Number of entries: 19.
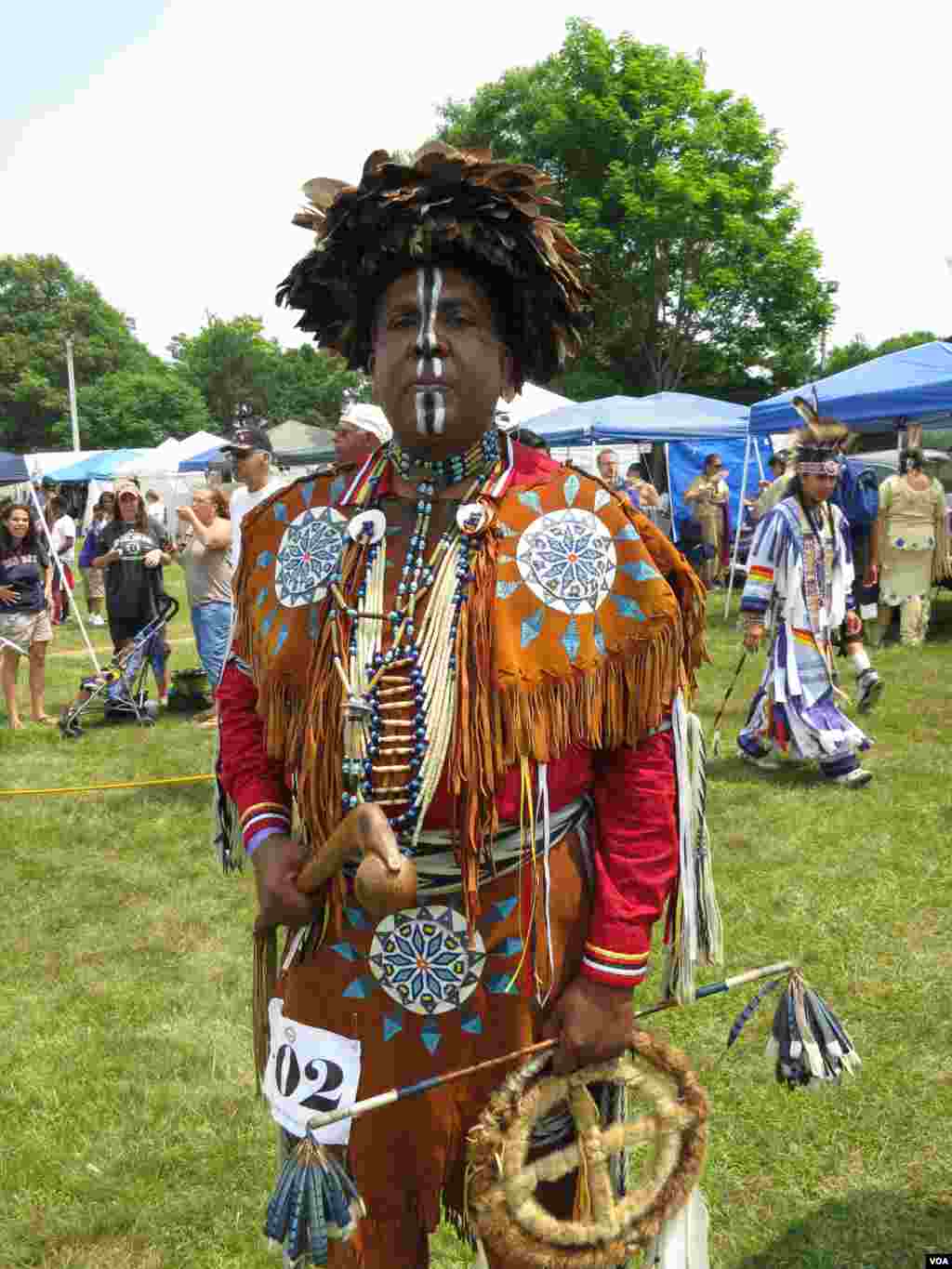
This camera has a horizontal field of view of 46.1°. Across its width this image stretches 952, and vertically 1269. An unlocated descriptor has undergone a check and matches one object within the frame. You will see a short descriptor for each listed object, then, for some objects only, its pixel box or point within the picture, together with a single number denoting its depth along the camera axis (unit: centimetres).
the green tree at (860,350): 5506
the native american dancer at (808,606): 602
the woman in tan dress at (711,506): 1498
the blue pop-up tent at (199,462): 2445
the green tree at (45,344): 5731
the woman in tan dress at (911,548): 1089
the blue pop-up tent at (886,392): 1112
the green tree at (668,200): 2788
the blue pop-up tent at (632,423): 1479
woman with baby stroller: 862
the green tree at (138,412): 5288
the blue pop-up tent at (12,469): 1597
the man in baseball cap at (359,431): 451
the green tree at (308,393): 6631
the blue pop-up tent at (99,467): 2847
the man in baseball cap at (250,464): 626
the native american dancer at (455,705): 171
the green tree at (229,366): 7094
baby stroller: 855
